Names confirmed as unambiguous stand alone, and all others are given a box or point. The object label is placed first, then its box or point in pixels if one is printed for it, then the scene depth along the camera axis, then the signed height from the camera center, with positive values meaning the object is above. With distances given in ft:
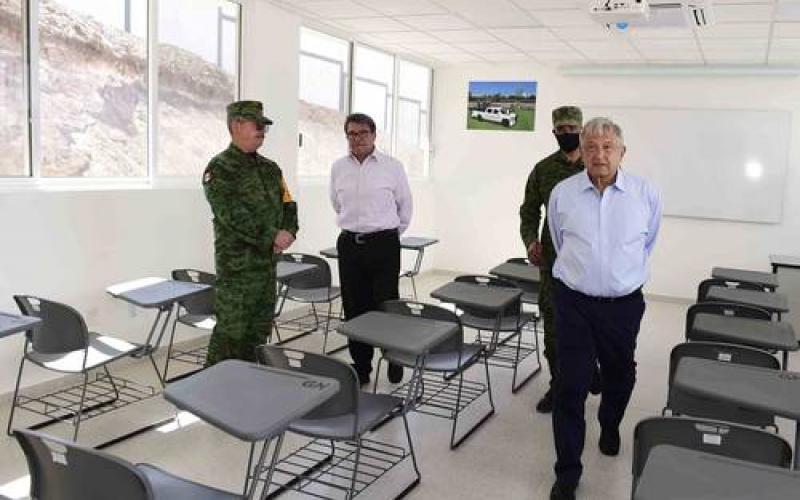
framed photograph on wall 29.32 +3.24
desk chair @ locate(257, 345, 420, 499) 8.72 -2.94
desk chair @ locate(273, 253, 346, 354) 17.92 -2.72
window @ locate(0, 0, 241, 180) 13.91 +1.86
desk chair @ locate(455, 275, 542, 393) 14.66 -2.89
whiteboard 25.88 +1.26
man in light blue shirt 9.66 -1.08
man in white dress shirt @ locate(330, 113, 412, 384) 14.33 -0.89
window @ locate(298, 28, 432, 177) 23.30 +2.91
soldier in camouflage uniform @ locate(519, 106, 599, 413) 12.92 -0.14
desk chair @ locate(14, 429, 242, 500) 5.44 -2.37
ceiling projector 15.03 +3.70
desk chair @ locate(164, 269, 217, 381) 14.74 -2.69
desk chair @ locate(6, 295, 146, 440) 11.37 -2.87
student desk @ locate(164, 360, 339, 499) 6.13 -2.04
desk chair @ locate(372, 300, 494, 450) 11.84 -2.92
